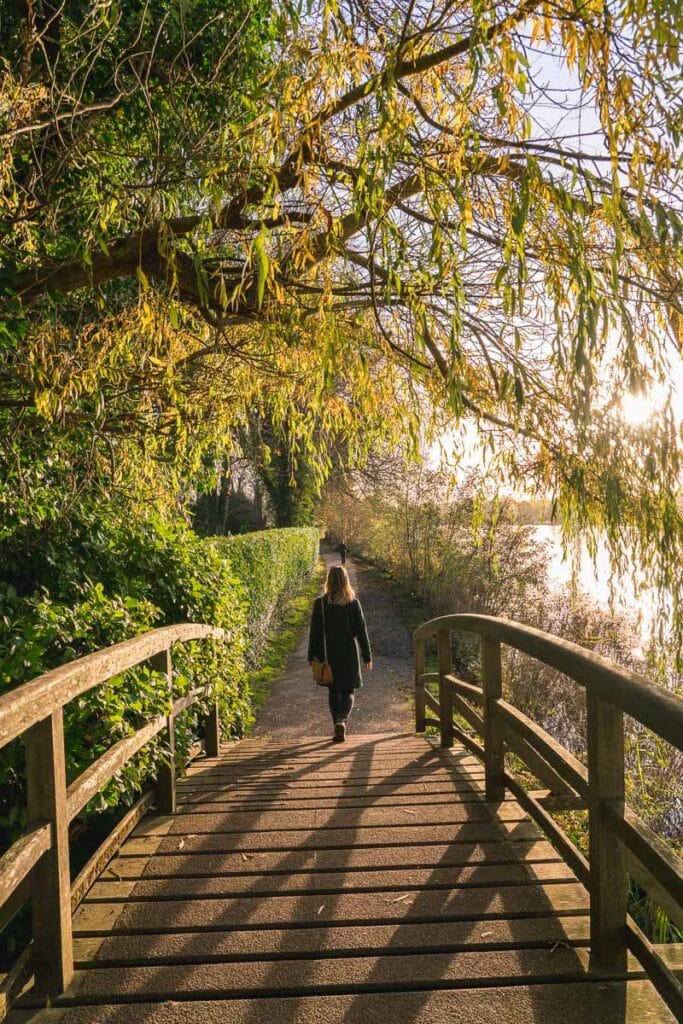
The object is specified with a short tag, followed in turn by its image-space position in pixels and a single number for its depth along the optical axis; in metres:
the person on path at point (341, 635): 6.52
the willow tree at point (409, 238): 2.73
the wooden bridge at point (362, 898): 2.03
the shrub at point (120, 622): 3.34
